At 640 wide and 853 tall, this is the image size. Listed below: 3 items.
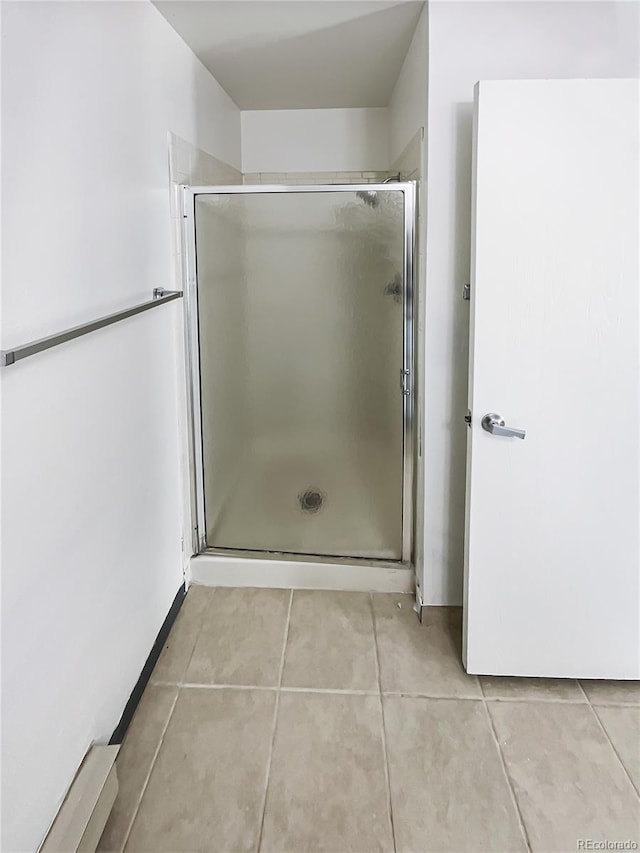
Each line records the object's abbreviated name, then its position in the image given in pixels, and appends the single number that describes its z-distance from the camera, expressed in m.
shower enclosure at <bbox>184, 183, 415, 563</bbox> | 2.35
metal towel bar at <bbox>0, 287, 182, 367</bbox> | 1.10
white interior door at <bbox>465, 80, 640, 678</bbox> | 1.79
